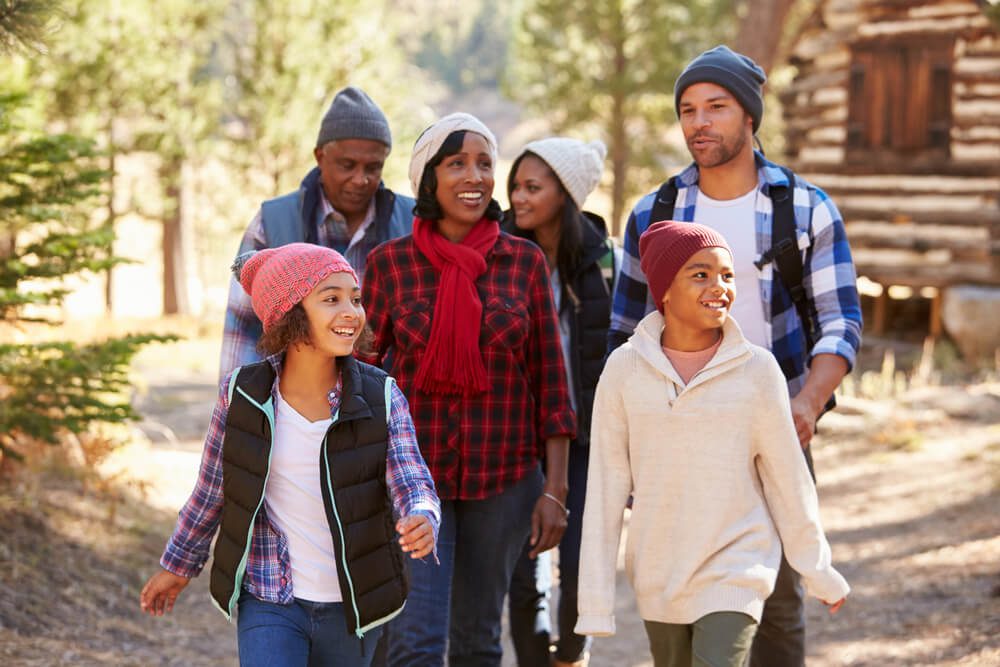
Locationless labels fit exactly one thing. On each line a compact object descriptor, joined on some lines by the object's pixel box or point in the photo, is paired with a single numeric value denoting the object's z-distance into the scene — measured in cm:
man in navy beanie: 440
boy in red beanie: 363
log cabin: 1553
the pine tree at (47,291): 670
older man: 498
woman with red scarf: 425
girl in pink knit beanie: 344
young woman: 527
